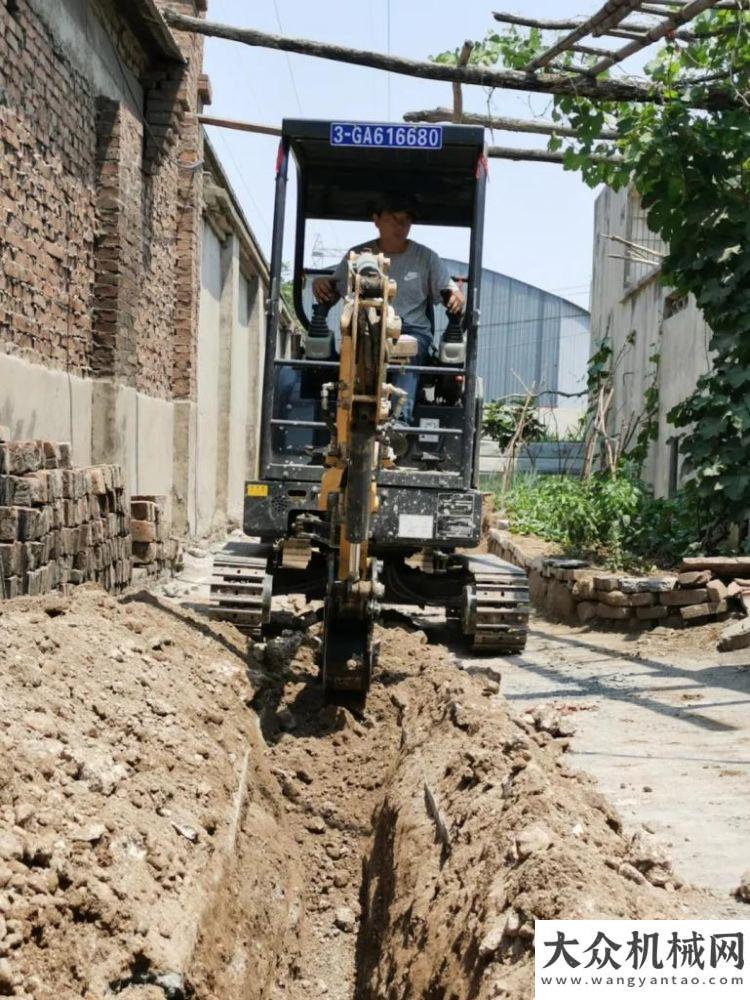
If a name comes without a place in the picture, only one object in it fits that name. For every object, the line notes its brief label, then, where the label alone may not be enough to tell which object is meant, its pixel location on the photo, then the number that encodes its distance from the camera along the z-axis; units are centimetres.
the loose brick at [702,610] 1059
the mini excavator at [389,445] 855
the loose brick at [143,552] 1153
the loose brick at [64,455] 850
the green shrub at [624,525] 1240
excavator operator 847
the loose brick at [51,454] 820
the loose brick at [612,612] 1117
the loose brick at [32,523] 739
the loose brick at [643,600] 1102
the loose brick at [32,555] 752
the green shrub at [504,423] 2900
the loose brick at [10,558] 723
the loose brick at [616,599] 1110
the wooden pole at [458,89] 1023
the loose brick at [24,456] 741
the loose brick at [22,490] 728
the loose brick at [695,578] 1070
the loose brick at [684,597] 1076
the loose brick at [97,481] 920
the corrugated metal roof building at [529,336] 3881
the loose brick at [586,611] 1155
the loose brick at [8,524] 723
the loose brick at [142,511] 1138
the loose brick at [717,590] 1057
